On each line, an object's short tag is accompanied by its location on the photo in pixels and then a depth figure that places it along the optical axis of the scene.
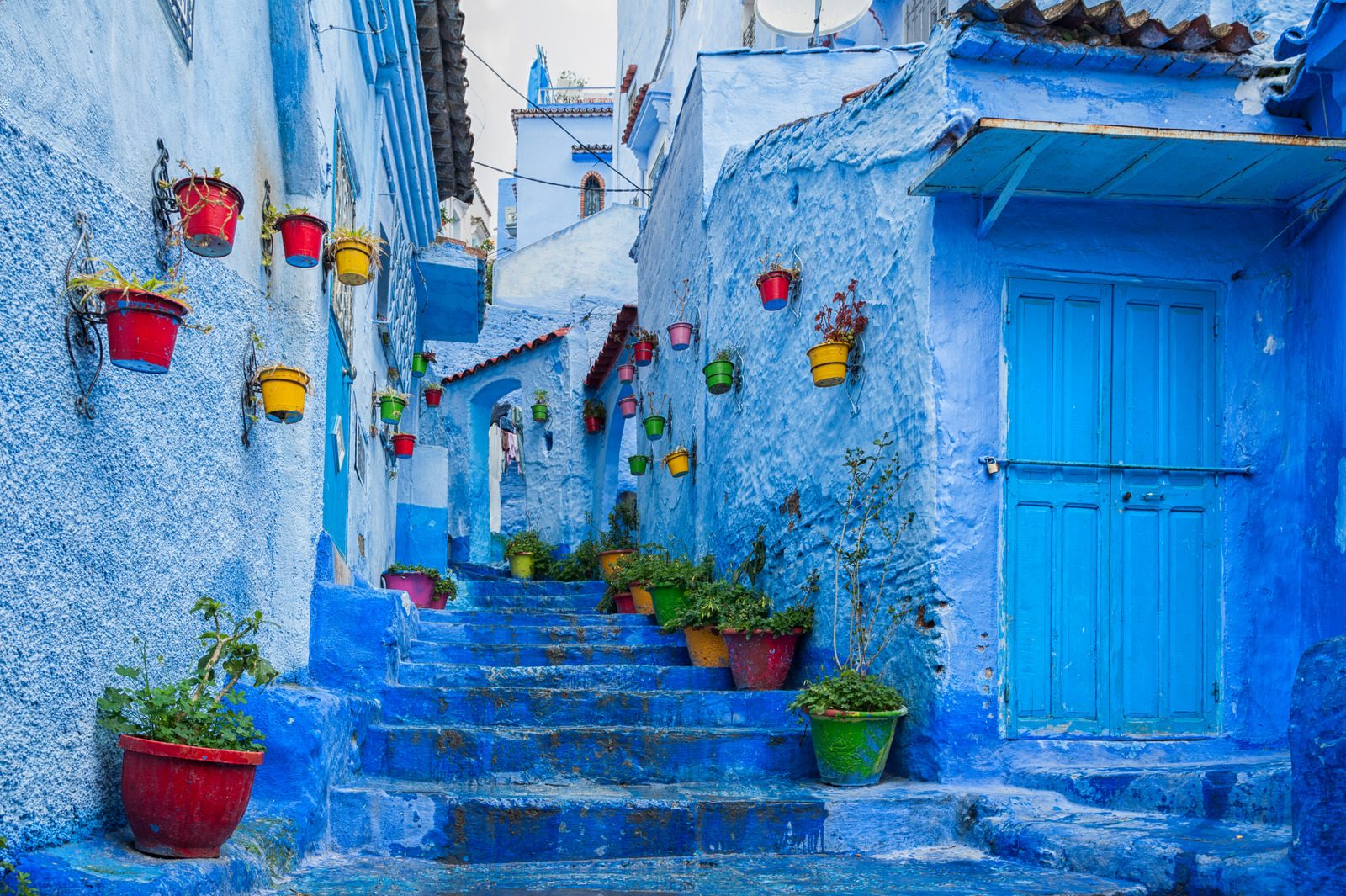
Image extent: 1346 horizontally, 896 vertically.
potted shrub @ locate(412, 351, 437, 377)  13.88
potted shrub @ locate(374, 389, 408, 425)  10.20
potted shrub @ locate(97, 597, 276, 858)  3.50
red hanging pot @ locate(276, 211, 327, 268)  5.27
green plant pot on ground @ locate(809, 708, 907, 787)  5.91
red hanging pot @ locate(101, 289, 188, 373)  3.29
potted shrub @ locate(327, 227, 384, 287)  6.37
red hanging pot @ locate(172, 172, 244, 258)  3.99
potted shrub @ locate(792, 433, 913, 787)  5.93
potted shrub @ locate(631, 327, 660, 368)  12.69
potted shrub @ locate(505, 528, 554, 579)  15.34
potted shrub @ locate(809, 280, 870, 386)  6.95
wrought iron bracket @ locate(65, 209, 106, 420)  3.33
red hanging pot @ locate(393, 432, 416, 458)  12.44
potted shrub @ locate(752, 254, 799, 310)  7.86
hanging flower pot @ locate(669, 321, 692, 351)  10.39
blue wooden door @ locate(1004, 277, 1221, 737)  6.16
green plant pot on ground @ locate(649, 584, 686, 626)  8.79
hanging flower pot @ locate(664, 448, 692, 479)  10.44
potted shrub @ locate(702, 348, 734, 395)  9.05
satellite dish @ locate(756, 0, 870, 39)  10.06
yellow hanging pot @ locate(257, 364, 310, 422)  4.99
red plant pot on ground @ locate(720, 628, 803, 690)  7.35
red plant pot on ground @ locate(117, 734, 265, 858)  3.49
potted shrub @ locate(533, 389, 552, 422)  17.44
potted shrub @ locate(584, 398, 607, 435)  17.05
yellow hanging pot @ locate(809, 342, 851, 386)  6.95
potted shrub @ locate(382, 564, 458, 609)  10.59
